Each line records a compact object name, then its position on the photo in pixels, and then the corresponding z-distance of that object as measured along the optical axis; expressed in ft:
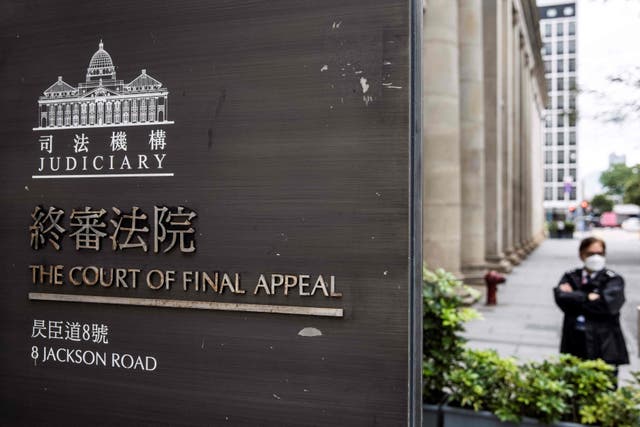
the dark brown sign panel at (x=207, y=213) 8.29
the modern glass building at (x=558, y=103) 367.25
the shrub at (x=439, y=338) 15.98
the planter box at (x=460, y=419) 14.49
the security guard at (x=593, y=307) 17.78
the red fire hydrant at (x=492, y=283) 47.80
